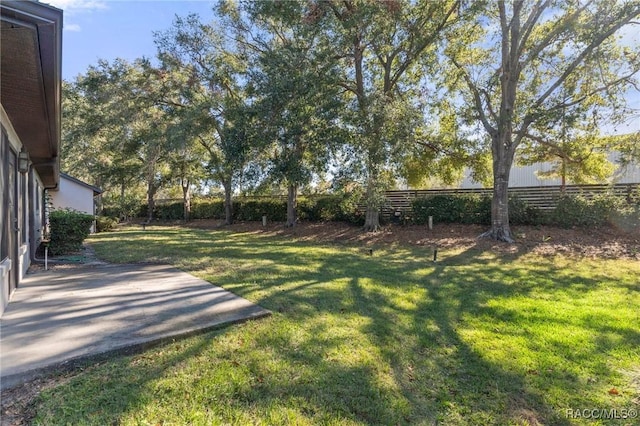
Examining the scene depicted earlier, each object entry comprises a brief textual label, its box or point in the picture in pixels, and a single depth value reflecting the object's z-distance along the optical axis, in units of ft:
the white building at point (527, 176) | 51.22
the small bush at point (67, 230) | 29.27
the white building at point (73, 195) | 57.79
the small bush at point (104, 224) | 61.36
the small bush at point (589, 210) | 34.12
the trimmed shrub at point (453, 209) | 41.47
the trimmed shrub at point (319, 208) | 54.44
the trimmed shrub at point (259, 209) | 64.54
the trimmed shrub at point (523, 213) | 38.50
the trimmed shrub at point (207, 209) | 81.35
